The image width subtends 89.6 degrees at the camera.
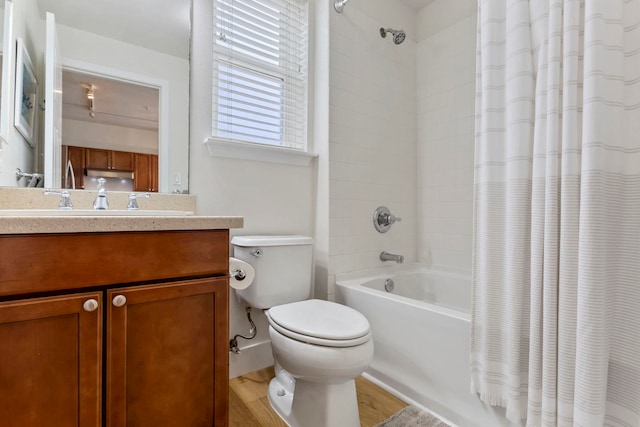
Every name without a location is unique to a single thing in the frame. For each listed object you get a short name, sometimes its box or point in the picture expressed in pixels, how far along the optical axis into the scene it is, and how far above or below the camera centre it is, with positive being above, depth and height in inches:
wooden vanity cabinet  30.7 -12.2
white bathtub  51.5 -24.8
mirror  50.3 +26.7
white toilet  46.1 -19.0
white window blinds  69.2 +32.4
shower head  85.0 +47.4
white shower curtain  36.5 -0.8
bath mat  53.4 -35.1
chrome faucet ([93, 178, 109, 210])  49.6 +1.2
